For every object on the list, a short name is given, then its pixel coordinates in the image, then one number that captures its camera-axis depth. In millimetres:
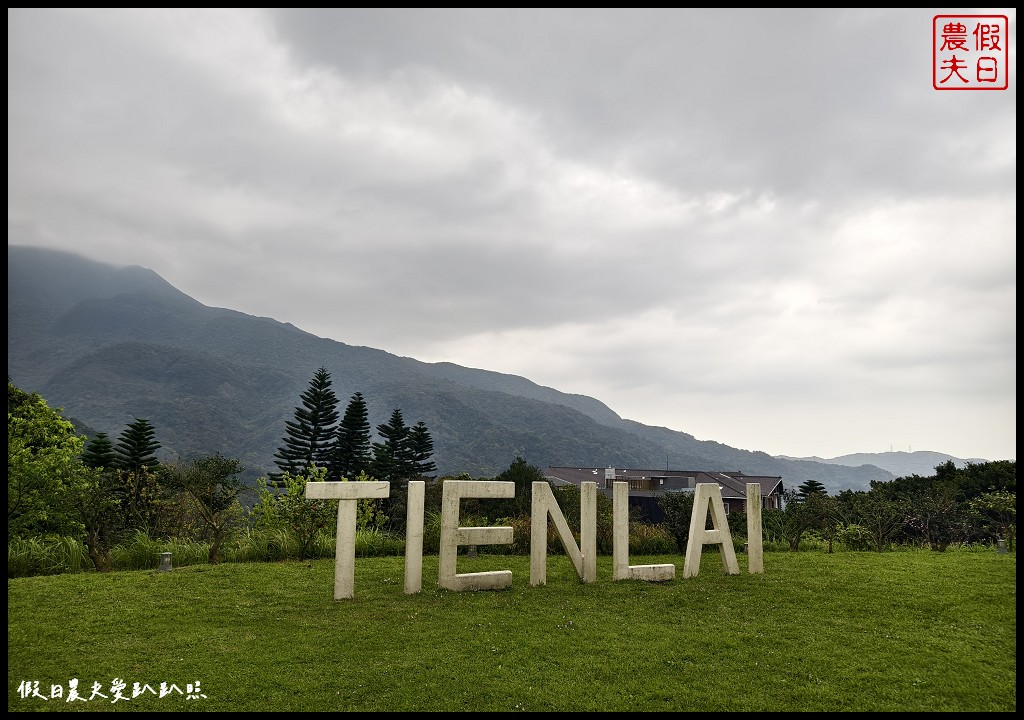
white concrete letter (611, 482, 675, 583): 9000
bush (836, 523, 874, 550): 14188
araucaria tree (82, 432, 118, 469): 20628
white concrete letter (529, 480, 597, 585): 8664
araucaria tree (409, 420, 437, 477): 33812
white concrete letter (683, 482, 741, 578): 9406
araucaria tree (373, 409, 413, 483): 30688
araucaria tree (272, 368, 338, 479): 31375
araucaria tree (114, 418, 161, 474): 21266
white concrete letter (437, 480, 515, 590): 8125
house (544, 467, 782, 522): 34281
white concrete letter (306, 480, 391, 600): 7695
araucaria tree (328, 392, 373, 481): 30895
